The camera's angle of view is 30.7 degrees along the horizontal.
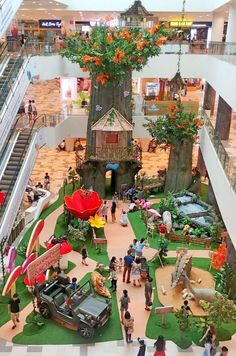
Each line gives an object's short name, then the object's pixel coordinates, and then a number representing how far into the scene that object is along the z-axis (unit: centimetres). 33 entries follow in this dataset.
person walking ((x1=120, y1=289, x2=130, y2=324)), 1200
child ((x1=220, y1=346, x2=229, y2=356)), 1029
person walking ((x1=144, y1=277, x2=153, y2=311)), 1273
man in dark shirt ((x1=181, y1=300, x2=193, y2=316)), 1166
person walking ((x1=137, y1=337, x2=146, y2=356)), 1053
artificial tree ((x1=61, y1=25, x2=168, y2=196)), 1842
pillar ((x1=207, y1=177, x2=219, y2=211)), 2012
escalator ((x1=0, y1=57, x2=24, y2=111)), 1533
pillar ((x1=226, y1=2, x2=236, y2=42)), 2055
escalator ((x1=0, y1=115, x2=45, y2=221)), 1554
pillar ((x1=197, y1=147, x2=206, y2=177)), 2474
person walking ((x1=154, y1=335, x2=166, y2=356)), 1053
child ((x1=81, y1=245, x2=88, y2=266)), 1523
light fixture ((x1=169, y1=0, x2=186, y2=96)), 1531
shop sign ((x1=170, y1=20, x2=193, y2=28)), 3241
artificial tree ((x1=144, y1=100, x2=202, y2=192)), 2000
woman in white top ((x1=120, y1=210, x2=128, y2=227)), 1845
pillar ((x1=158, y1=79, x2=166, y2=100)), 3051
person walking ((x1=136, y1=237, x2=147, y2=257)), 1502
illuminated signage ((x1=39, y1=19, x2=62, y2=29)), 3388
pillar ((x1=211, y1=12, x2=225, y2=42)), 2541
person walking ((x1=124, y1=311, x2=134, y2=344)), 1142
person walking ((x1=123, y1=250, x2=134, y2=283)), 1391
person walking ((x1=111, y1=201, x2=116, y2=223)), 1866
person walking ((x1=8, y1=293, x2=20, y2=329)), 1184
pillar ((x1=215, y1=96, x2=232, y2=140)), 2042
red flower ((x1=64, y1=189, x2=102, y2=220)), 1742
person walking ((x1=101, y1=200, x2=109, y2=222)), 1884
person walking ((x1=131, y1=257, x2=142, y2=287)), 1392
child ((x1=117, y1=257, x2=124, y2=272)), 1497
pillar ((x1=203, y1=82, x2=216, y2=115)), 2528
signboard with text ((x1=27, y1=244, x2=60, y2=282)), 1277
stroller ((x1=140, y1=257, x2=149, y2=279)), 1425
